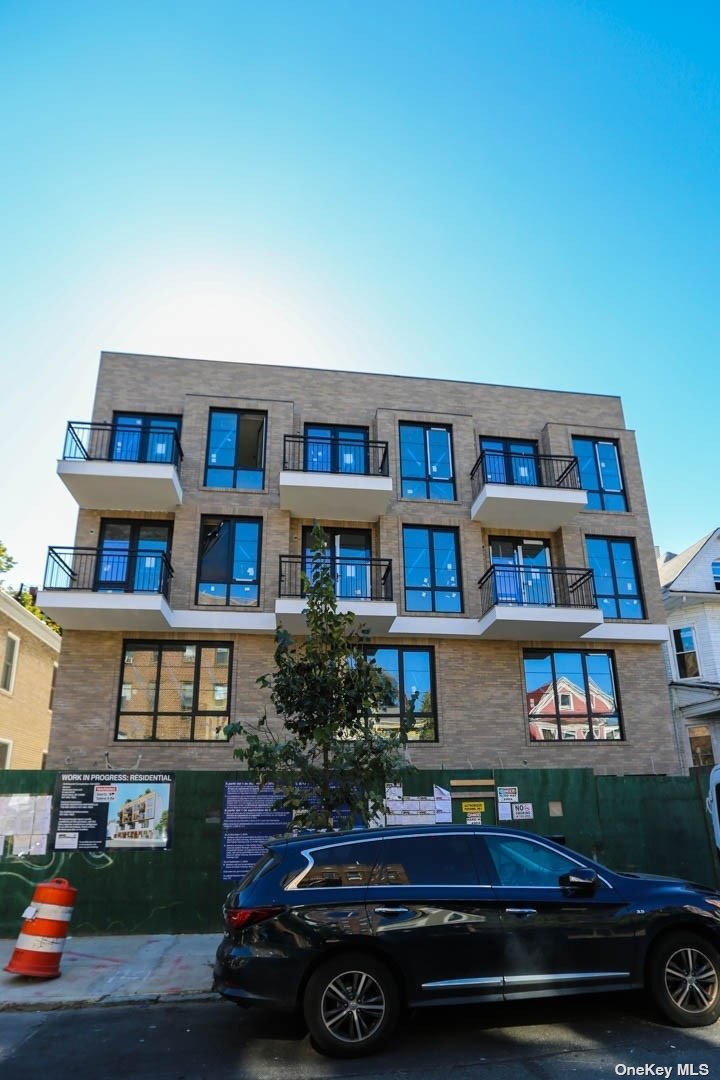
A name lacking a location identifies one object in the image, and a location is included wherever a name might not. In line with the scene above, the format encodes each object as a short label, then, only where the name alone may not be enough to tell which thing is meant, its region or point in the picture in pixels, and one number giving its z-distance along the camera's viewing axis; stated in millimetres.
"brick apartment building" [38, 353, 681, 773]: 14992
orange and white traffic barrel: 7766
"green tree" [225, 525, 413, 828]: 8492
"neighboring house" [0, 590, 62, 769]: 19484
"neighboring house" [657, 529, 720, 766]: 21266
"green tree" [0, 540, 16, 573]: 28891
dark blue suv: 5355
